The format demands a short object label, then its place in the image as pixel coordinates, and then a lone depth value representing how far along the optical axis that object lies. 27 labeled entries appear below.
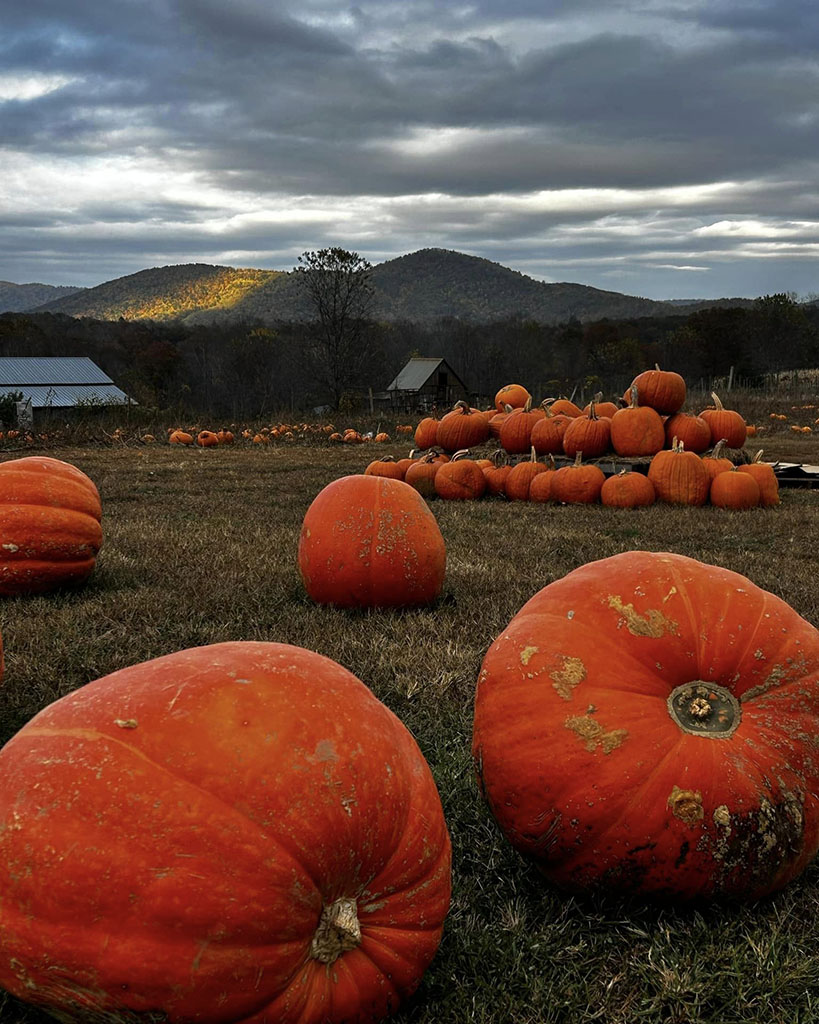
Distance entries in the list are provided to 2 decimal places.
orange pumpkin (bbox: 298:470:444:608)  4.64
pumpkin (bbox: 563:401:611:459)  10.88
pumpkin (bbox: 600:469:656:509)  9.64
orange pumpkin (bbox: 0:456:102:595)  4.71
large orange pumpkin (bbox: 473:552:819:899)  2.00
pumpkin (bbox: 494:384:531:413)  14.17
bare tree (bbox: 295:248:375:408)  37.47
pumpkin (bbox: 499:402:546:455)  11.85
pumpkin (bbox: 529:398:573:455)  11.45
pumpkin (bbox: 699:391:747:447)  11.30
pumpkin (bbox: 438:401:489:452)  12.68
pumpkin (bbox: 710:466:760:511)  9.49
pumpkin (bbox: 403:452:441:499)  10.59
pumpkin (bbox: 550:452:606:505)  9.96
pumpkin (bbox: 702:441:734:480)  9.88
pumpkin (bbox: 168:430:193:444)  22.79
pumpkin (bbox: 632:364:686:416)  11.04
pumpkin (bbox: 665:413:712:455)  10.95
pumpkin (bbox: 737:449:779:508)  9.77
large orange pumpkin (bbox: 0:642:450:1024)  1.43
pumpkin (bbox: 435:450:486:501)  10.55
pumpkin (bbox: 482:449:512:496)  10.80
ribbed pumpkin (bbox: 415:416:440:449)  13.82
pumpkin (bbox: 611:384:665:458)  10.66
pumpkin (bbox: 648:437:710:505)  9.67
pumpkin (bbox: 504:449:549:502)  10.54
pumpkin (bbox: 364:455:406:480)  10.47
